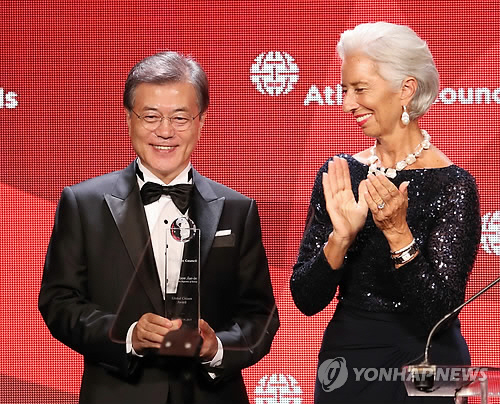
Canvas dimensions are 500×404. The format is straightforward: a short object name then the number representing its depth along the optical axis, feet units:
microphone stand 14.08
